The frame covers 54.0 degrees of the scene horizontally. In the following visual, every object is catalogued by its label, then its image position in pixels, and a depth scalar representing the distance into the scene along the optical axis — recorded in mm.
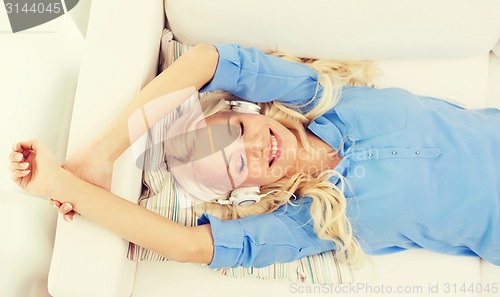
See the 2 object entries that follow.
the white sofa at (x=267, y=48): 1015
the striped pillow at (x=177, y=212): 1151
